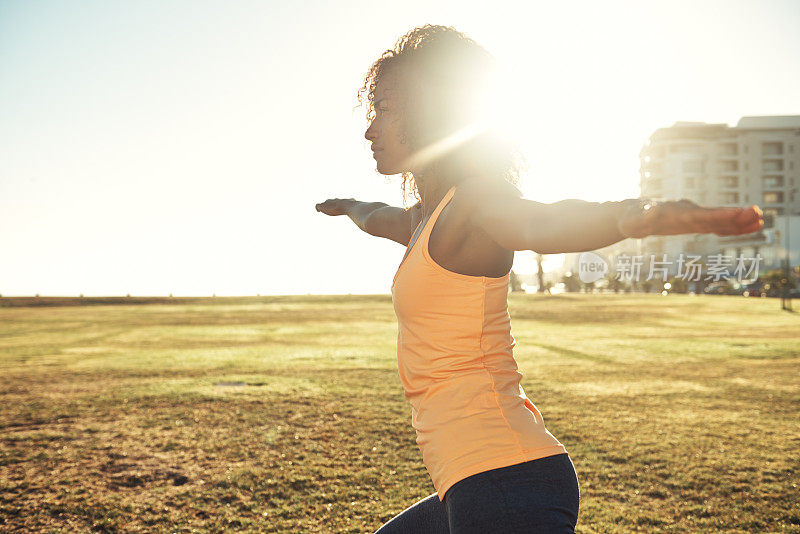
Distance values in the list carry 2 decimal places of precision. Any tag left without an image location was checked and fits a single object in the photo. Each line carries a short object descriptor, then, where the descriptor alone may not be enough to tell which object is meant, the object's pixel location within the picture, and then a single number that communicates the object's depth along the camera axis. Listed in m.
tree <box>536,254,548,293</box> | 63.75
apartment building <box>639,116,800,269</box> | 78.62
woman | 1.56
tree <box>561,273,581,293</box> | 64.03
